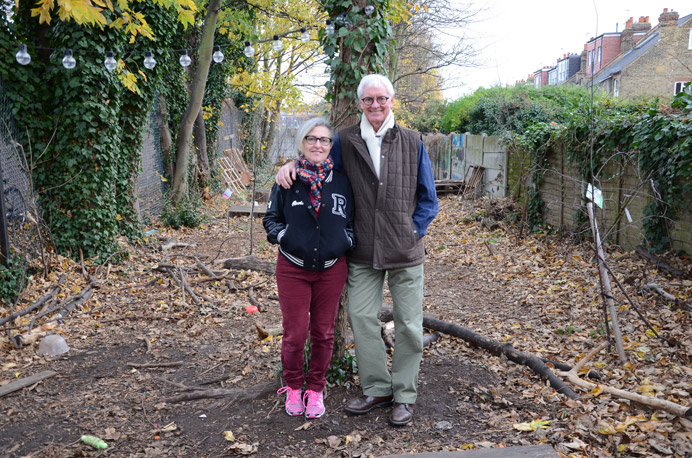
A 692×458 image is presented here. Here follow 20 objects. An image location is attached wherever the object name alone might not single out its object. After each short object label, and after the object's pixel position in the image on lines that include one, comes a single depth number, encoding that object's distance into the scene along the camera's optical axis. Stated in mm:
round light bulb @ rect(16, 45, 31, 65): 5584
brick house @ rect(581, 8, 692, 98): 27469
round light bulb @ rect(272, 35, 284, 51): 8354
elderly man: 3221
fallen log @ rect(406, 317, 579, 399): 3766
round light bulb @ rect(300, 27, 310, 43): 8301
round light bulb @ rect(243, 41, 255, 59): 7577
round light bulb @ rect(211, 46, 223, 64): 7707
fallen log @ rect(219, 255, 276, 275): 7778
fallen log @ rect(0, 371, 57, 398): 3986
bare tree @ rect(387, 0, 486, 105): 18156
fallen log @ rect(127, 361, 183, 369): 4543
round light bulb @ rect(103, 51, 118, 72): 6414
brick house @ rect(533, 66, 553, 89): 42281
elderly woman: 3146
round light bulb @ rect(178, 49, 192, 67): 7399
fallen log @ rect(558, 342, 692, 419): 3221
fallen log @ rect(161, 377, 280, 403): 3750
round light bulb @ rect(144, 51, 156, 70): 7070
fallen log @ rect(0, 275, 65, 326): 5258
